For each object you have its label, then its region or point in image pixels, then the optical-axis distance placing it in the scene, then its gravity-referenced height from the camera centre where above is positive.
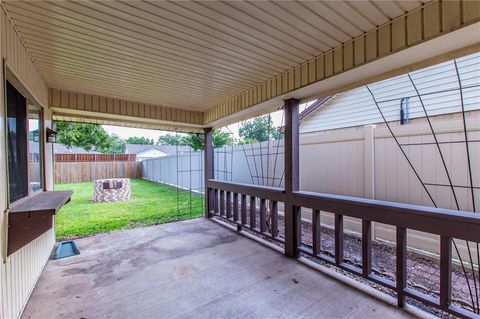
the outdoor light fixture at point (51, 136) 3.51 +0.36
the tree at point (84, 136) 10.00 +1.24
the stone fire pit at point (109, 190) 8.35 -1.18
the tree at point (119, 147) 34.74 +1.77
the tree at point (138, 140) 42.66 +3.36
